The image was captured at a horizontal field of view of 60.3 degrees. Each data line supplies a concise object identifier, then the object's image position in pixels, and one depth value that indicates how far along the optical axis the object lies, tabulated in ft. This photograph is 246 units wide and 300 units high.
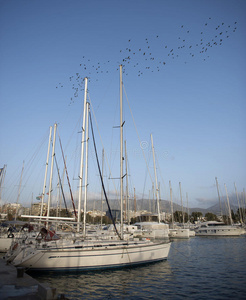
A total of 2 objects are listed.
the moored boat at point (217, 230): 189.67
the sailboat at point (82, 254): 50.98
